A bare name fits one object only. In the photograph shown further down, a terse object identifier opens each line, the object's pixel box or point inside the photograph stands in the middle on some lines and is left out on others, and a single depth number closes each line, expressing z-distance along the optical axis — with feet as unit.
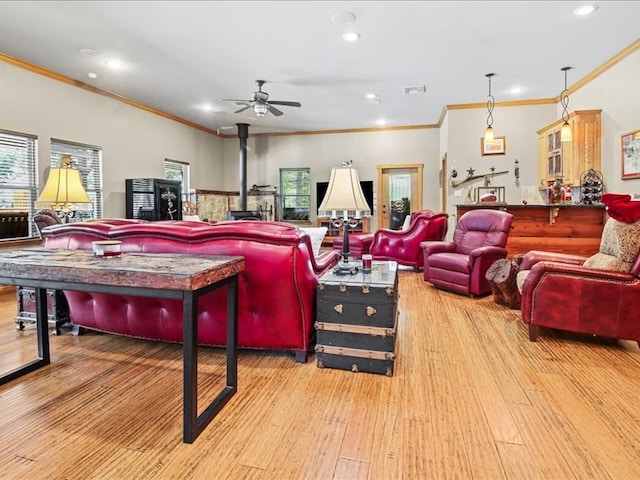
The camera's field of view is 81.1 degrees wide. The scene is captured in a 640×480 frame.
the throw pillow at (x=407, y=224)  20.12
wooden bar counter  14.79
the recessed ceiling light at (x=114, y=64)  15.55
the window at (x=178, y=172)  24.98
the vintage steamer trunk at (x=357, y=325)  7.39
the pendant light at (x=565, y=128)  16.06
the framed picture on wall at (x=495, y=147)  21.40
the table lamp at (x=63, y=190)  13.28
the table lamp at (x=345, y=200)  8.81
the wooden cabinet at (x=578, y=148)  16.62
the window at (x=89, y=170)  18.13
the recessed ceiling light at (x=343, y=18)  11.66
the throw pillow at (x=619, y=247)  8.52
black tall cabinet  20.33
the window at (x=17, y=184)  14.97
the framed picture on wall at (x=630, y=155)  14.24
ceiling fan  18.15
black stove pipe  26.78
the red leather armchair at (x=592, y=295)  8.31
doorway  28.43
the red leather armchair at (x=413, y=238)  19.22
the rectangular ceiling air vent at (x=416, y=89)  18.93
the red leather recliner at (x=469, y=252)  13.57
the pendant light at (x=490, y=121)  19.44
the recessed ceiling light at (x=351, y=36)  13.07
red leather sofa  7.33
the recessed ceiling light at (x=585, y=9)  11.38
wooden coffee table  5.16
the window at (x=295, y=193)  30.37
